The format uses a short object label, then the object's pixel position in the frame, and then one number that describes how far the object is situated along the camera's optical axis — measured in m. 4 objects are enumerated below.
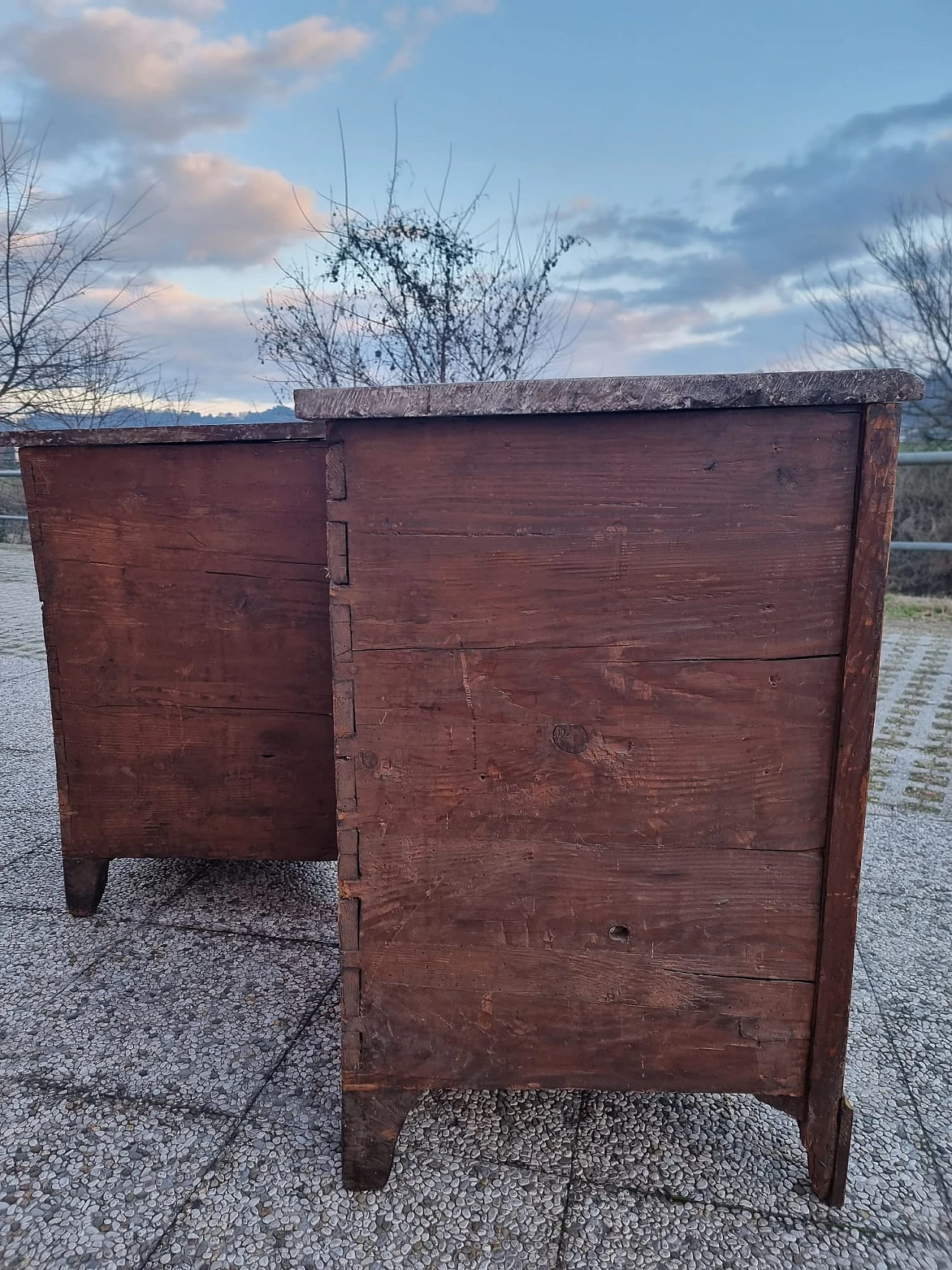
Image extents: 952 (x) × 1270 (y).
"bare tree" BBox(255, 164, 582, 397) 6.07
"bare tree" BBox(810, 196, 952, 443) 9.89
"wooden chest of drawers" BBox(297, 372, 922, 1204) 1.20
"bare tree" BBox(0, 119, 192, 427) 7.32
